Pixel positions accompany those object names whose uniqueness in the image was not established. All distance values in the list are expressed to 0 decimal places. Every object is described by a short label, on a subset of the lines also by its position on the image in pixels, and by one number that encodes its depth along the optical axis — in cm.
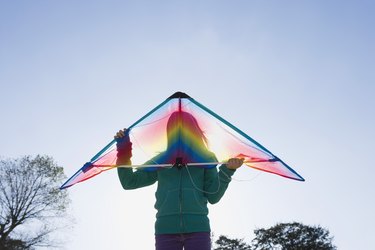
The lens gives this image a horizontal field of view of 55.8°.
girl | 268
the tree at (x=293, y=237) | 3569
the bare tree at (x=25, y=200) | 1856
